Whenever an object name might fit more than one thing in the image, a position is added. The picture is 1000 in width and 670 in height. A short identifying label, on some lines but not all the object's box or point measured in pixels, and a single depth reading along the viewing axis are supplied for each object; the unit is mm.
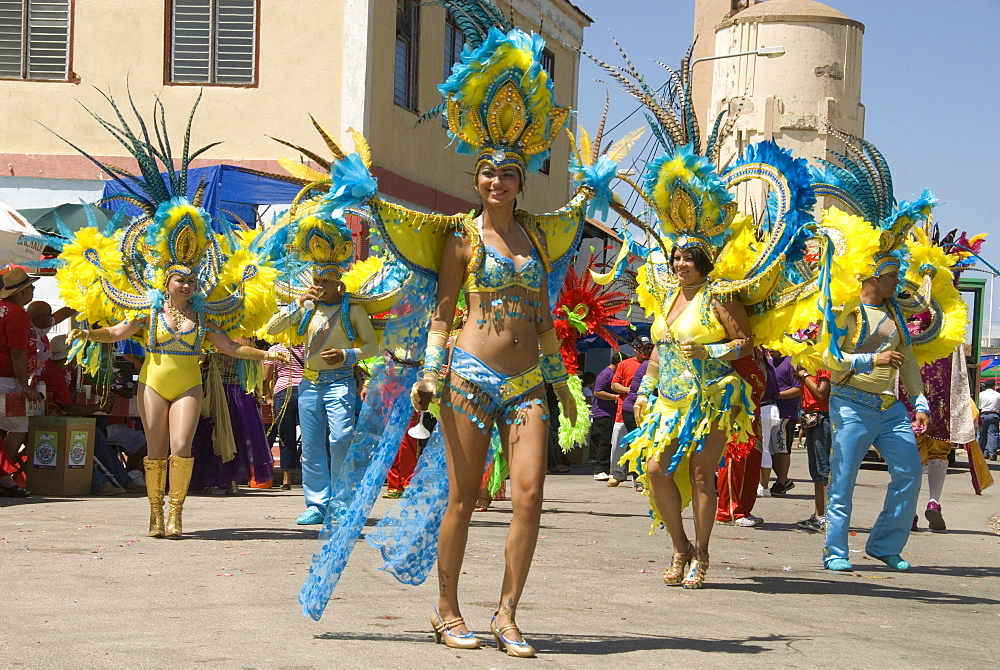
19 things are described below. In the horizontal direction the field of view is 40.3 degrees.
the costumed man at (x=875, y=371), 8727
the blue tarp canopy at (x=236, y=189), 14781
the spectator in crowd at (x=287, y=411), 13109
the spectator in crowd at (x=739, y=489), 11758
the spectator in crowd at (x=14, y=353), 11508
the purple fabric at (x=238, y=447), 13023
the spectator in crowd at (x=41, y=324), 12184
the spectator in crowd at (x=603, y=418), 17812
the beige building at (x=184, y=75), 18984
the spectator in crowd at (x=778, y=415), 14623
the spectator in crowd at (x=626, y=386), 15867
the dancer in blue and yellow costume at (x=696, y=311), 7871
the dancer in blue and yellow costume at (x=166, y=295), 9156
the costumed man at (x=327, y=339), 9883
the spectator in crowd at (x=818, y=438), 11562
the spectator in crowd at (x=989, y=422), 27766
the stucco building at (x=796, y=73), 44438
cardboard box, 11945
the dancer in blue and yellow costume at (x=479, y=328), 5664
